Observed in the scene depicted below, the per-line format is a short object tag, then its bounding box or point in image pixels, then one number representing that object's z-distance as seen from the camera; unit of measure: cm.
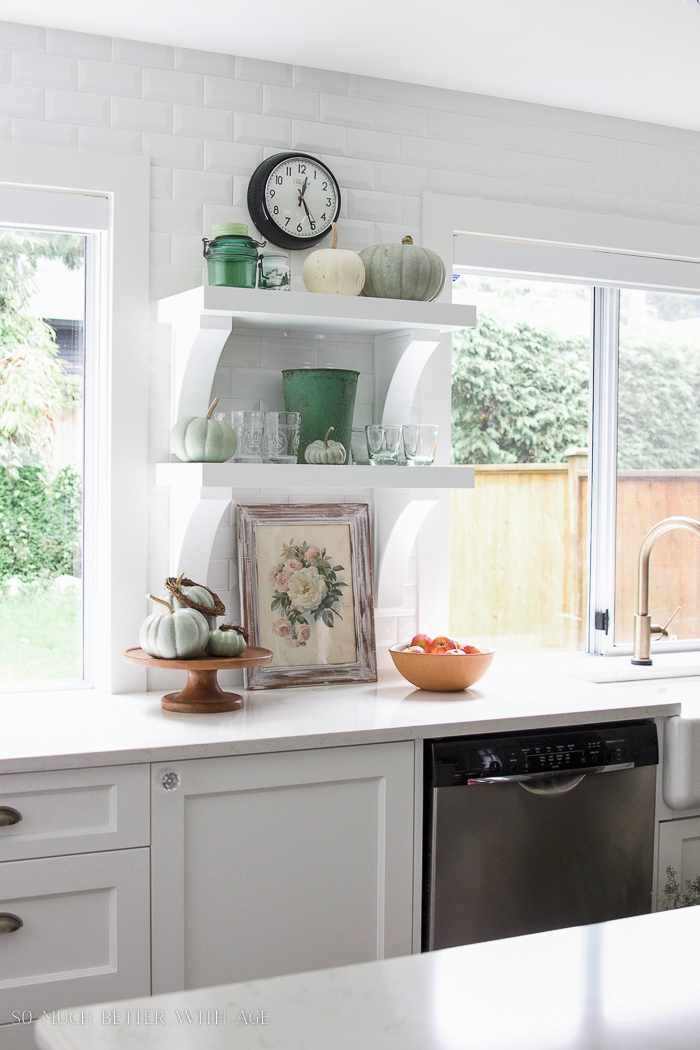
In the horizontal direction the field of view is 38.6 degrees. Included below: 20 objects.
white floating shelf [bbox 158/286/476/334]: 231
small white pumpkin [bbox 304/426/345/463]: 248
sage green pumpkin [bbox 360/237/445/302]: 248
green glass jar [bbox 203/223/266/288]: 234
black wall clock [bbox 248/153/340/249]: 258
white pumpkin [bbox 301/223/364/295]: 244
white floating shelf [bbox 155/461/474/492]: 228
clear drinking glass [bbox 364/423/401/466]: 252
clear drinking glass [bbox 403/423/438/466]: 254
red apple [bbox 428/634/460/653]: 262
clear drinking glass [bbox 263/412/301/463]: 241
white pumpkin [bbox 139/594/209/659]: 227
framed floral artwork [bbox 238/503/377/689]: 264
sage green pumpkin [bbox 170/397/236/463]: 233
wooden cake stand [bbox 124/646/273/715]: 225
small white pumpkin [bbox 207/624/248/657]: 230
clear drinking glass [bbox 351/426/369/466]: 265
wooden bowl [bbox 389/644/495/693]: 253
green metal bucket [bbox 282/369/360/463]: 251
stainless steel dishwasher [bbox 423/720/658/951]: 220
